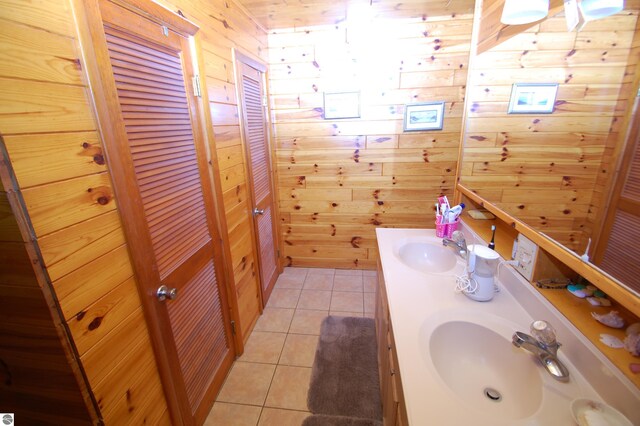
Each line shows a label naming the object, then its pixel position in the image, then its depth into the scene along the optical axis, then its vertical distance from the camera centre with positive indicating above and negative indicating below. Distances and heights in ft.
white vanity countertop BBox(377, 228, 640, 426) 2.44 -2.46
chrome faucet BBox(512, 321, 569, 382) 2.72 -2.28
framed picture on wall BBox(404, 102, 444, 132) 8.11 +0.35
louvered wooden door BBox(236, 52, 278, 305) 6.68 -0.86
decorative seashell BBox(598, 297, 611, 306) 3.26 -2.05
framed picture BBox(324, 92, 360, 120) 8.38 +0.77
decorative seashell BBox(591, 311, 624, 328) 2.92 -2.04
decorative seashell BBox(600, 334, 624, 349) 2.71 -2.11
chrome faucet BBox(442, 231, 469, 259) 5.23 -2.19
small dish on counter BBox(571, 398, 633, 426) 2.20 -2.31
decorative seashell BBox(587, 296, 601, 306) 3.27 -2.06
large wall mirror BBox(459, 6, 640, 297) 2.76 -0.17
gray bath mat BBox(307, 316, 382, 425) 5.34 -5.18
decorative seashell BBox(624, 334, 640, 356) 2.57 -2.03
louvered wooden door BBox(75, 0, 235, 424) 3.06 -0.59
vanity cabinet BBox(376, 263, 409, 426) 3.12 -3.37
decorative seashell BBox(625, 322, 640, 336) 2.69 -1.97
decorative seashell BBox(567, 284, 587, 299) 3.44 -2.05
